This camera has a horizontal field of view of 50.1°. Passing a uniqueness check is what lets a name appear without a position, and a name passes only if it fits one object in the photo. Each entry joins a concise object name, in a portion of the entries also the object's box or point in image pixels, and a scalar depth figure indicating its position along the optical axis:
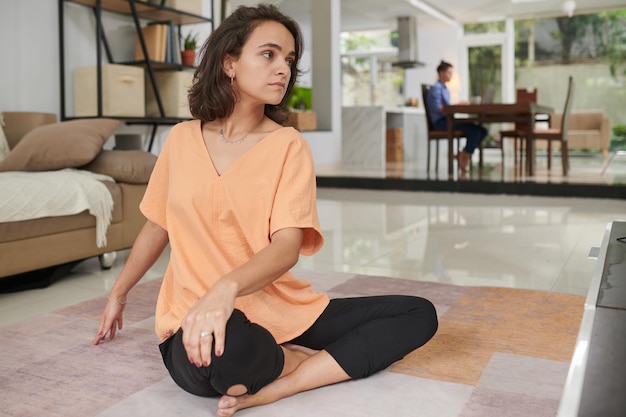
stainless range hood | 11.30
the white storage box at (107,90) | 4.38
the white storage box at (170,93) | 4.96
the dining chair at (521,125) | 7.47
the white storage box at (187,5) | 4.92
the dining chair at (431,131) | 7.08
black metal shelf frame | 4.33
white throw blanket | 2.38
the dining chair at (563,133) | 7.18
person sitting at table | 7.16
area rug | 1.38
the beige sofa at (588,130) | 9.52
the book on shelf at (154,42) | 4.79
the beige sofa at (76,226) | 2.41
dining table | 6.56
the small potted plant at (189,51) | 5.06
